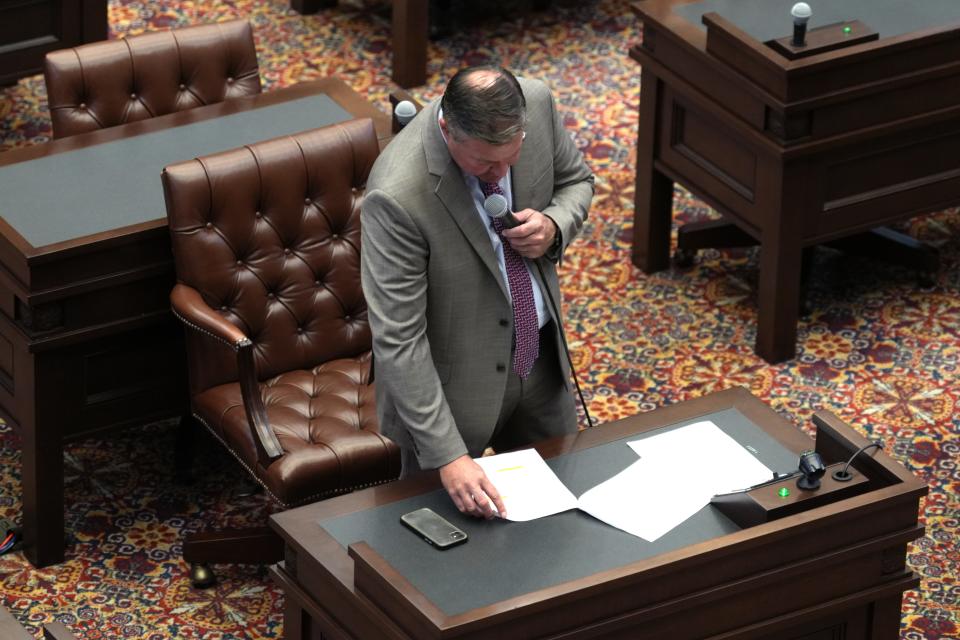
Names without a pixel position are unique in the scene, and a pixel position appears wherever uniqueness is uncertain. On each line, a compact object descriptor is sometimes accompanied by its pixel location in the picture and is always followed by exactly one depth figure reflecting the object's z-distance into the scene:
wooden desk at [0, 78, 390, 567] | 9.43
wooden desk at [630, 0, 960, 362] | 10.95
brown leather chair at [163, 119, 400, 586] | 9.27
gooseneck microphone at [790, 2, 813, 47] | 10.75
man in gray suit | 7.22
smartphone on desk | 7.22
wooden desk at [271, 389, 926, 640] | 6.83
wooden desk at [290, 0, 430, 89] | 14.84
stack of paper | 7.45
